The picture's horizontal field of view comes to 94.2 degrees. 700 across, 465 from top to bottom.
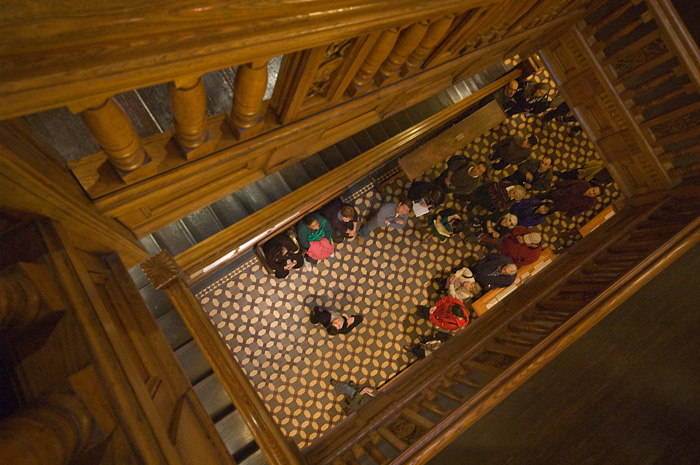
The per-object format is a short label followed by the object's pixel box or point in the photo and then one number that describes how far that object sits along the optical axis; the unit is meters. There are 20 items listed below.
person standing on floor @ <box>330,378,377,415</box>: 4.40
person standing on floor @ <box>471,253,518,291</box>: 4.80
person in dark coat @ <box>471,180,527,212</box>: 5.15
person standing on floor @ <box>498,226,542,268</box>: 4.98
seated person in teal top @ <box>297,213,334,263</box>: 4.44
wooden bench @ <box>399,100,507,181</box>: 4.56
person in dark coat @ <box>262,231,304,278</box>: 4.38
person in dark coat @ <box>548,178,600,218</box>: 5.21
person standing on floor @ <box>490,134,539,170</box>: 5.37
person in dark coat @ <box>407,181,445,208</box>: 5.14
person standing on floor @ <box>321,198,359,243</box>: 4.55
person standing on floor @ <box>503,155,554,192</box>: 5.57
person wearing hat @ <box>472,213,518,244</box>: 5.10
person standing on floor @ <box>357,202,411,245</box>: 4.88
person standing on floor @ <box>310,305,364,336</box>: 4.50
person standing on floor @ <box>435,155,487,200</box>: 5.09
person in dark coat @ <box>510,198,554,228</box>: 5.20
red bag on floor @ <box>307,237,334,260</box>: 4.59
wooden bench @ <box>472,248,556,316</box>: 5.13
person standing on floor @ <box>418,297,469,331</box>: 4.83
